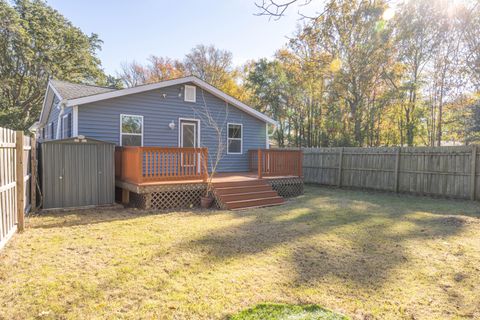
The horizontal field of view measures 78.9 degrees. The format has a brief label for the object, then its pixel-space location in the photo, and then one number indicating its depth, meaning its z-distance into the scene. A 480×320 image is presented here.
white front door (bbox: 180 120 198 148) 10.18
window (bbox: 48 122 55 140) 12.64
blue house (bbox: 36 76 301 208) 7.51
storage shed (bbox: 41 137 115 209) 6.67
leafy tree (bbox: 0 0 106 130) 18.91
